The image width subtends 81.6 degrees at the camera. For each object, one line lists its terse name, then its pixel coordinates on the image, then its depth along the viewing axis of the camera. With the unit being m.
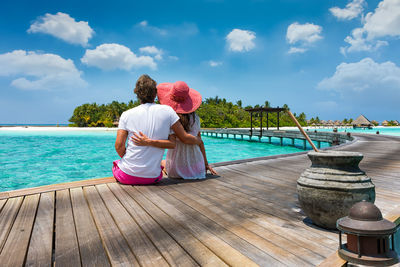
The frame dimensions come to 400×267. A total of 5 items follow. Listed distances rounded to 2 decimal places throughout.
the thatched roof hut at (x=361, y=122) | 52.78
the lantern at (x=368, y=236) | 1.36
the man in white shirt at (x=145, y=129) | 3.08
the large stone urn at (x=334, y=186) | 1.83
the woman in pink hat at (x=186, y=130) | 3.43
